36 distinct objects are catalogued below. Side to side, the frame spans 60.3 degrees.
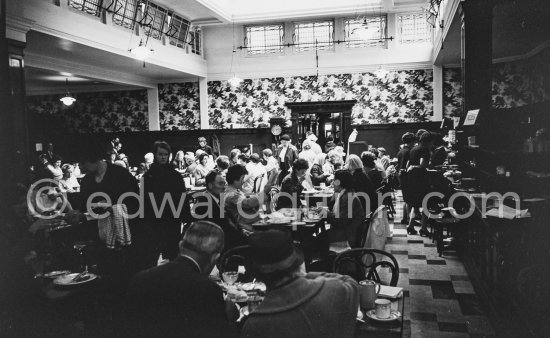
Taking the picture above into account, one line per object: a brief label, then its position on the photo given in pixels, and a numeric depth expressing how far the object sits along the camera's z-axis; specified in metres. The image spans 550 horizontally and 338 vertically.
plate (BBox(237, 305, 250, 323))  2.37
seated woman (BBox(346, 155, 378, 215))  5.68
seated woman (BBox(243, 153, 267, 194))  8.11
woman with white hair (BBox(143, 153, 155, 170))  11.27
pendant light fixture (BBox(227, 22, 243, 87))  13.52
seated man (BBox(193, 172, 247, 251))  4.36
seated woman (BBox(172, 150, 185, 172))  12.93
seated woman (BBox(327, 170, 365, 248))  4.96
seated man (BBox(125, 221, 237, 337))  1.99
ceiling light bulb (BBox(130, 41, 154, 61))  9.30
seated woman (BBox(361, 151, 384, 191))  7.24
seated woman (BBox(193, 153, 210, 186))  9.17
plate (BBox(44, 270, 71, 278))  3.33
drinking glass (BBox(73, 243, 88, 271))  5.00
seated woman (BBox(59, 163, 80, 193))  9.57
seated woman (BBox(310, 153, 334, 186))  9.06
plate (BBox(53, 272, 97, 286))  3.16
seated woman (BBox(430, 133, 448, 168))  8.70
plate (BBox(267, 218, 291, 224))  5.05
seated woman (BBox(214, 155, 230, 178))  7.75
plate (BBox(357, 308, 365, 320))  2.35
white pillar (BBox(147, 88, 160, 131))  15.22
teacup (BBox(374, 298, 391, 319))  2.34
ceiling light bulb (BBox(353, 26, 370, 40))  10.02
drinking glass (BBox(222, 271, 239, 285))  2.83
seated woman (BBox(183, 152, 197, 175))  9.74
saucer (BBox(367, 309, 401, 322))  2.31
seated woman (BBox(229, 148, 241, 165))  9.53
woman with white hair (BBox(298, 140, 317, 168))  10.11
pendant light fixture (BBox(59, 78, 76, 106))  13.68
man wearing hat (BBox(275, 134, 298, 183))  10.74
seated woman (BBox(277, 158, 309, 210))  6.30
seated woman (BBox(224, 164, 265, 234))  4.73
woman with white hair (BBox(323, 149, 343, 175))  10.22
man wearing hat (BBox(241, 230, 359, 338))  1.73
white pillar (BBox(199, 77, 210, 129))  14.97
